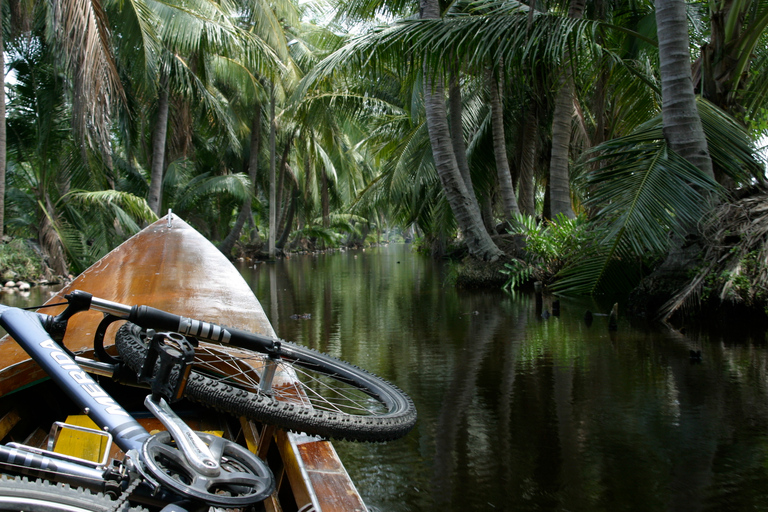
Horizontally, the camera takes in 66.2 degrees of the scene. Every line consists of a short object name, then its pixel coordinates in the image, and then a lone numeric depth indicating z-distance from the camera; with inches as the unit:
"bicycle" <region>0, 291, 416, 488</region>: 82.1
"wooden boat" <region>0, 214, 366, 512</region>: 84.9
